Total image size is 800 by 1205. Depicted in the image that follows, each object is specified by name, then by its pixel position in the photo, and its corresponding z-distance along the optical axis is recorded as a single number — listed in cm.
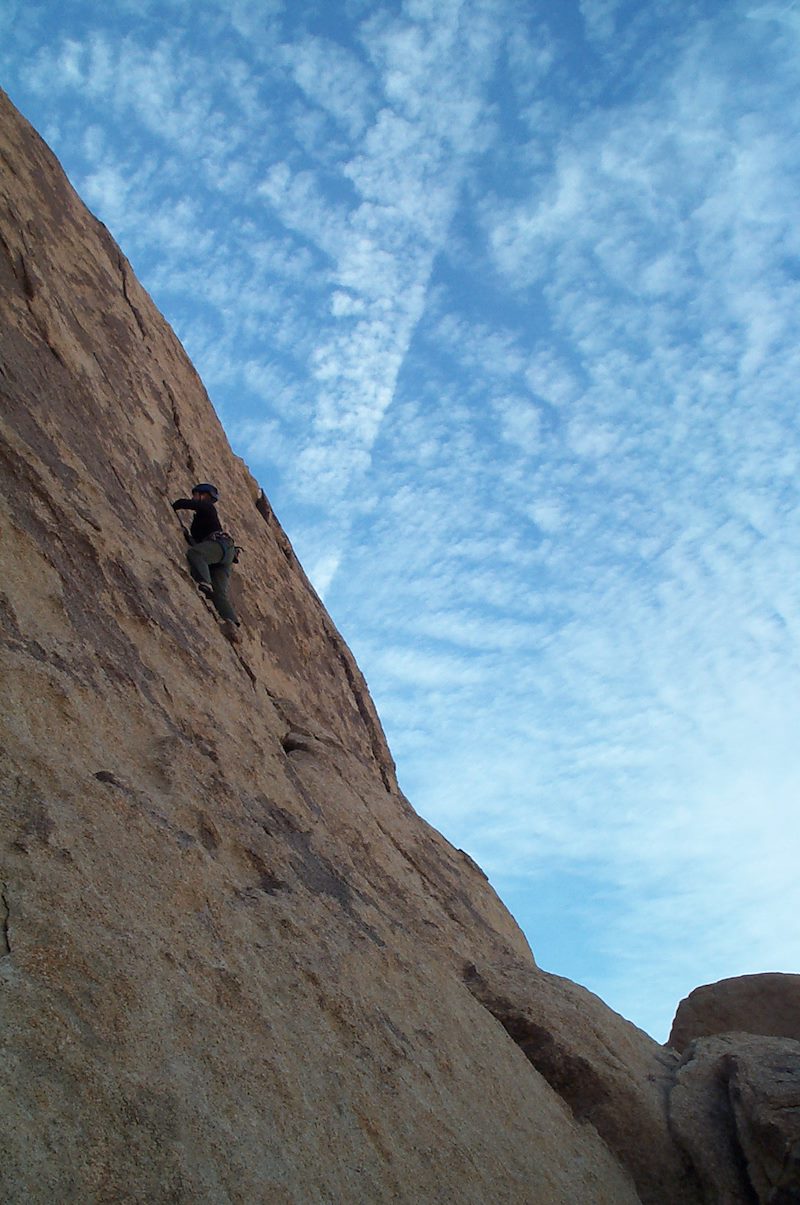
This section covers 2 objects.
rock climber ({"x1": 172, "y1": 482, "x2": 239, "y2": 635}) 985
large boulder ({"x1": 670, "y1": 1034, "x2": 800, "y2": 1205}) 742
